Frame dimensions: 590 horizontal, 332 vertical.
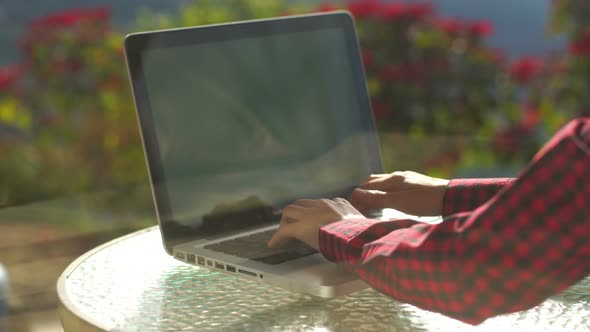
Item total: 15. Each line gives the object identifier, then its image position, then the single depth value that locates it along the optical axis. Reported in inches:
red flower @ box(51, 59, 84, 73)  122.3
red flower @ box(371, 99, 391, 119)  129.0
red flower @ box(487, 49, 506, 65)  129.2
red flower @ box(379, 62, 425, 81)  126.9
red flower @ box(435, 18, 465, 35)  128.5
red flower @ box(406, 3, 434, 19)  128.3
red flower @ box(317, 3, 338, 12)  129.0
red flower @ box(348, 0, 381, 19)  127.8
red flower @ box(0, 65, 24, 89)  122.2
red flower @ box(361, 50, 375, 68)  128.0
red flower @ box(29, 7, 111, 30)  122.4
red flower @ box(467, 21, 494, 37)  129.8
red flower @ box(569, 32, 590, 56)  127.1
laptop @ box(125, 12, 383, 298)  41.6
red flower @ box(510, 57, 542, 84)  129.2
